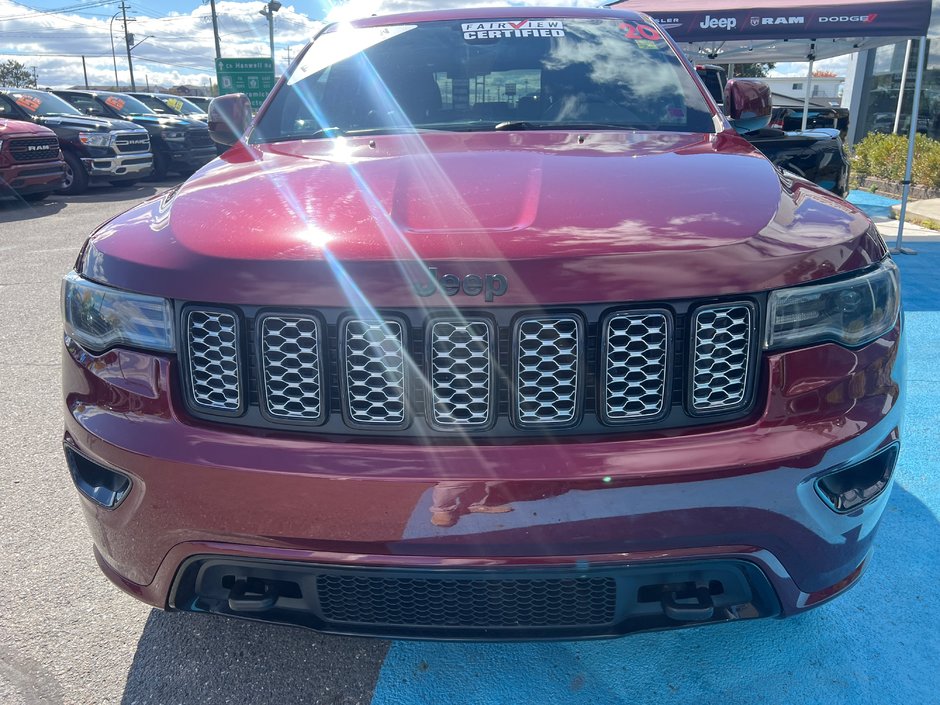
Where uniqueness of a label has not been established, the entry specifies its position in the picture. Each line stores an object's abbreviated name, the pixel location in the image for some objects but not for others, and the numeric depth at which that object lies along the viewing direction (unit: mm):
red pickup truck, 10531
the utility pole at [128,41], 61531
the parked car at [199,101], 20928
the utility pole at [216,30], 38438
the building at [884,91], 14992
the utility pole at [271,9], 34188
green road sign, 23344
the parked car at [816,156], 4790
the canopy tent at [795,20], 6734
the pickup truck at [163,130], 14742
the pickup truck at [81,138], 12375
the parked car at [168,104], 17859
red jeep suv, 1486
